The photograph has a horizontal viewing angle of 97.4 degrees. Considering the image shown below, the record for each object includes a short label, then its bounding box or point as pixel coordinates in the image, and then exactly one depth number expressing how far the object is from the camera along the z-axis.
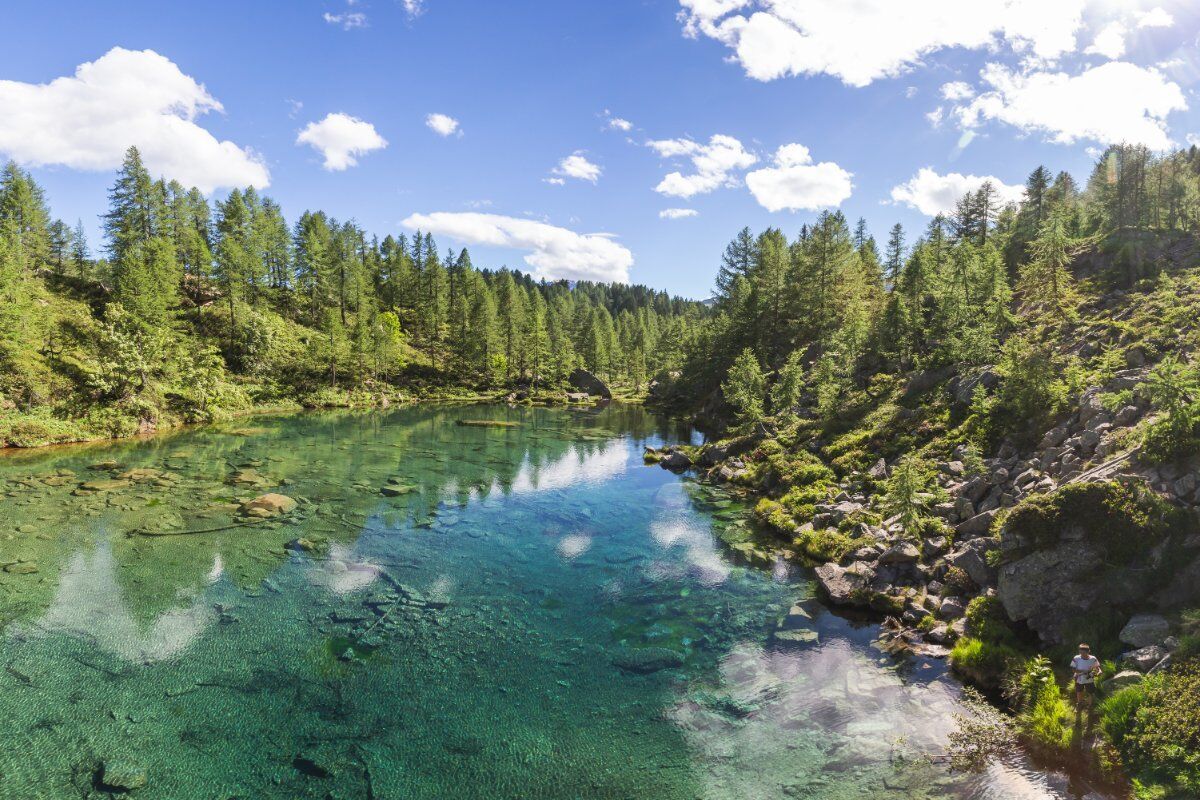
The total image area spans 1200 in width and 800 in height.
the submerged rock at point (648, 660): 17.67
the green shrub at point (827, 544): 25.61
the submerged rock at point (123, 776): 11.80
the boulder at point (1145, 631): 13.88
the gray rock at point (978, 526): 22.00
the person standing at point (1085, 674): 13.20
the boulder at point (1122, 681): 12.82
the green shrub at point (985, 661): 16.05
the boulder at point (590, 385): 118.16
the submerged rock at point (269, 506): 30.56
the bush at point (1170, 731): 10.95
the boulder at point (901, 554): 22.50
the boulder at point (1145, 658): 13.16
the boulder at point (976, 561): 19.33
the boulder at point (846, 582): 21.88
